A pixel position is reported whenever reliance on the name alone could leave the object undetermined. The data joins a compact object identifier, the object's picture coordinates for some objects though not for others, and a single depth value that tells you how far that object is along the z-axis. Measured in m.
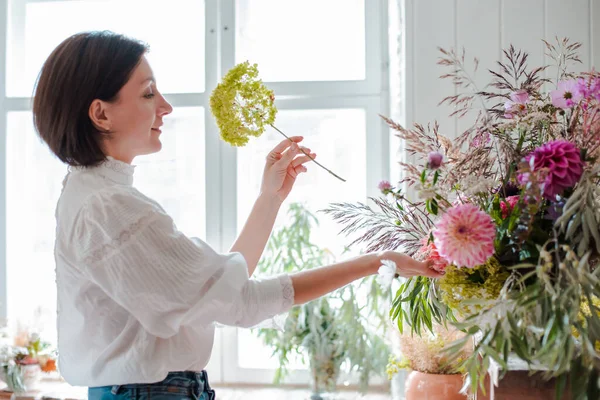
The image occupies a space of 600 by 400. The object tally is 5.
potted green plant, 2.31
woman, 1.14
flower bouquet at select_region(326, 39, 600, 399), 0.96
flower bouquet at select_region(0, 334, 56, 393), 2.36
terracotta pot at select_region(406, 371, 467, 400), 1.83
